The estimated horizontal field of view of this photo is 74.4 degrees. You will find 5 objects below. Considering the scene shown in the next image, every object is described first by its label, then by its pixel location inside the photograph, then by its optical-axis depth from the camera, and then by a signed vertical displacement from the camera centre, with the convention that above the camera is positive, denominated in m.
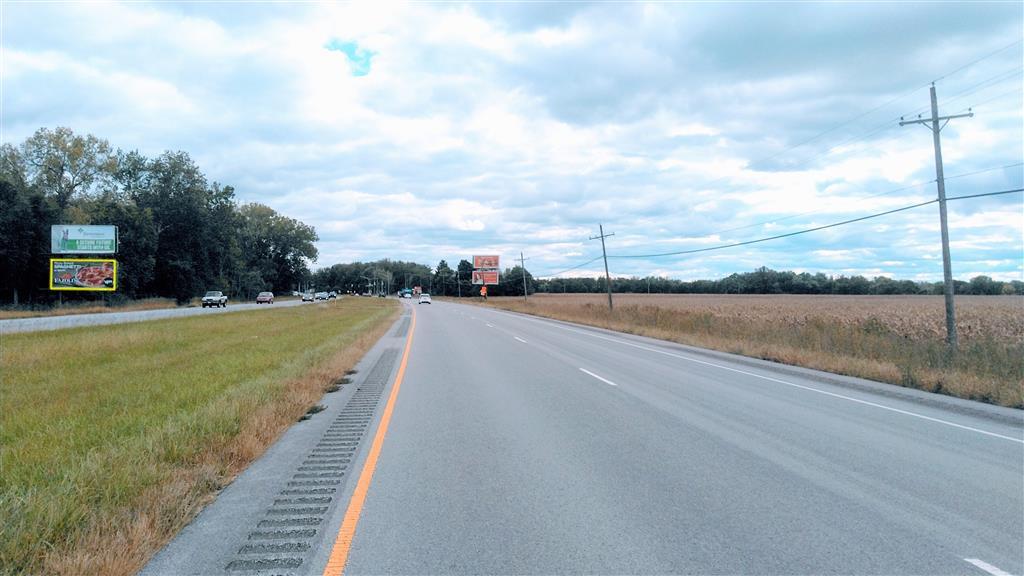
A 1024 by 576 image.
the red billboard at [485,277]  120.69 +5.04
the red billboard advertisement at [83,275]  50.66 +3.30
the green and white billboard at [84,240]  50.81 +5.99
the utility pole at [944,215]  17.88 +2.07
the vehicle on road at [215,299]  70.38 +1.58
